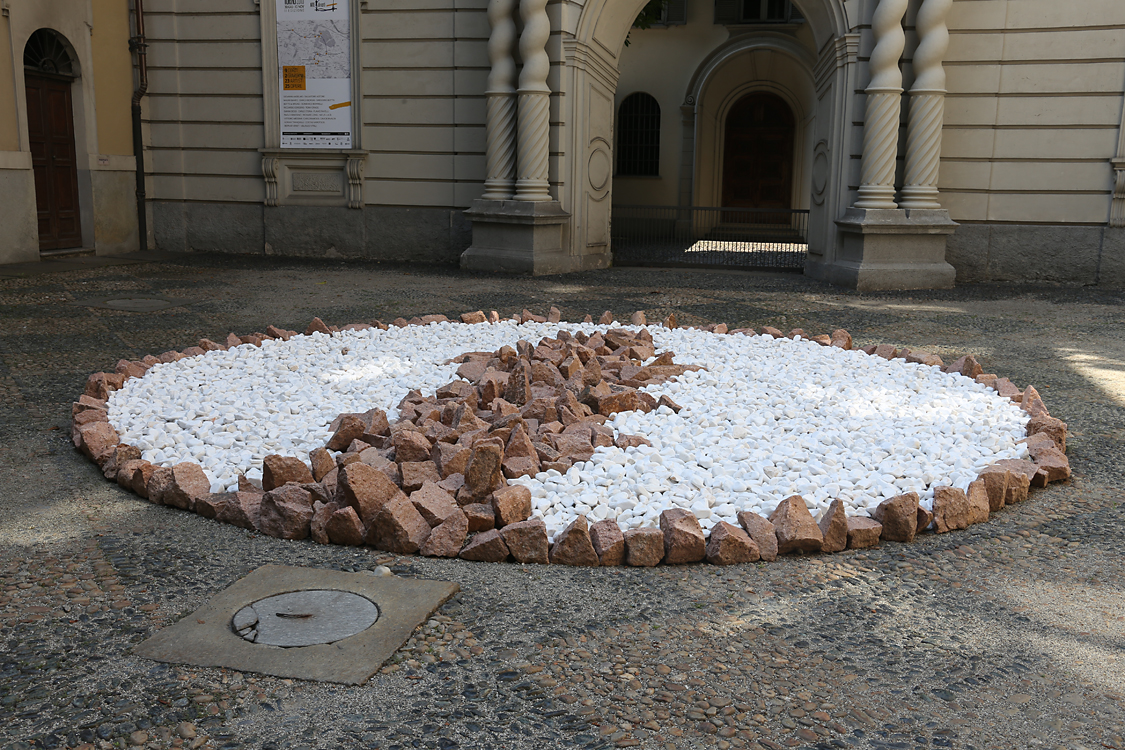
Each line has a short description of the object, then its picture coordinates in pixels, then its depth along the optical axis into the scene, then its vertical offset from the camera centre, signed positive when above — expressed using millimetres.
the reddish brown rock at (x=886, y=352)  5828 -815
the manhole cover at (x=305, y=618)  2305 -1042
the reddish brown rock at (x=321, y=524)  3025 -1006
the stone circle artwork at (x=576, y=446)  3018 -911
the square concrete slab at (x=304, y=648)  2156 -1040
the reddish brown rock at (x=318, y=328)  6480 -806
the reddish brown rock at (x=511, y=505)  3049 -943
